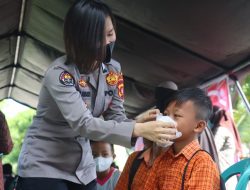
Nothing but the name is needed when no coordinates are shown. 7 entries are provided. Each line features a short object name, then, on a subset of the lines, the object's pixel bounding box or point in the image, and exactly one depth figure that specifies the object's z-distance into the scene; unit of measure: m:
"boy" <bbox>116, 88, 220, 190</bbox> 1.90
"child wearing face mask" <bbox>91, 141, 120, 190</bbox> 3.10
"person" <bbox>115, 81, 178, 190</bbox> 2.21
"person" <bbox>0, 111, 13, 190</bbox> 2.84
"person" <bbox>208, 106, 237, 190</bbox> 3.72
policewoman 1.60
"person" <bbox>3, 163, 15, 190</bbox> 5.18
